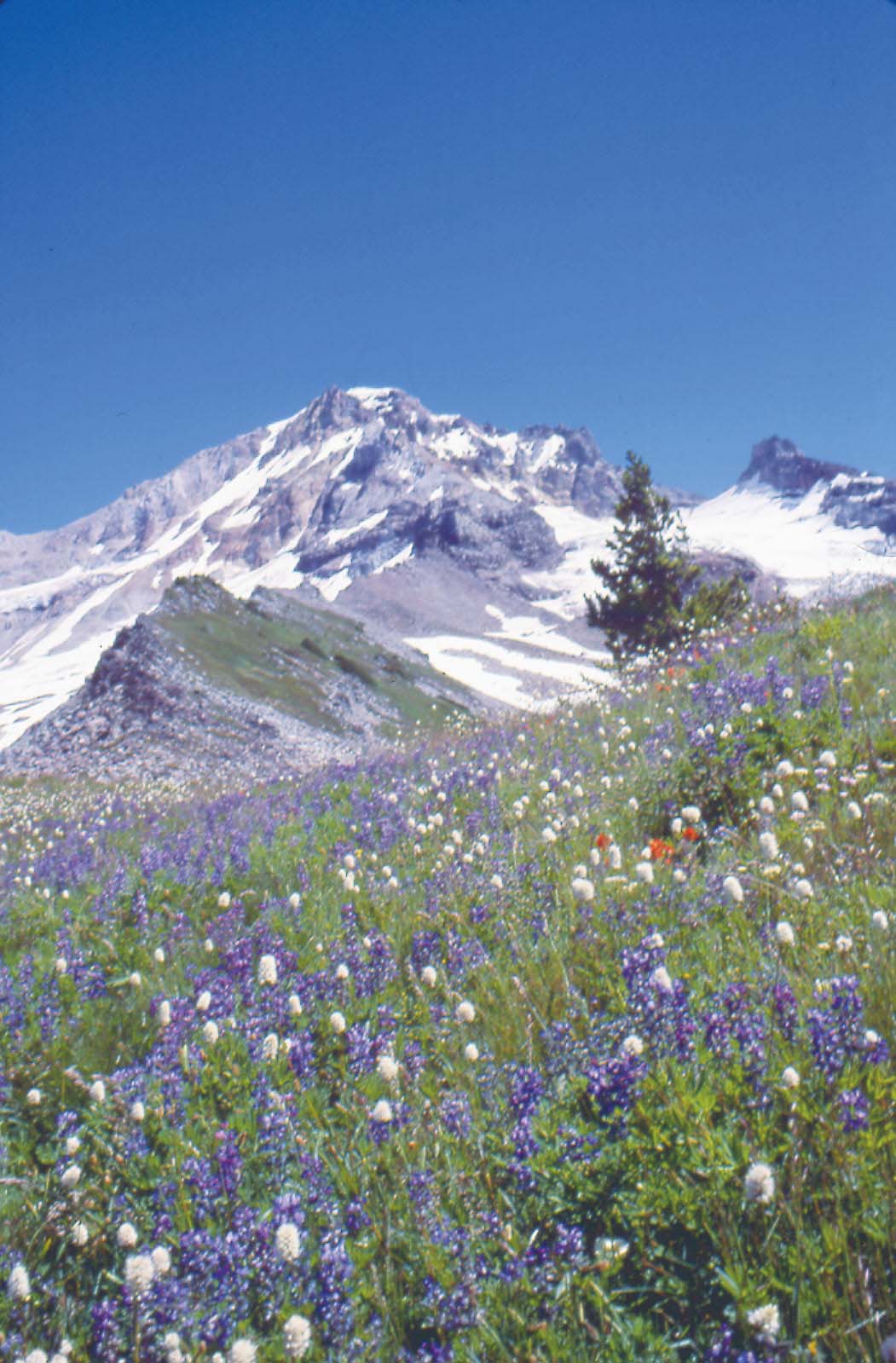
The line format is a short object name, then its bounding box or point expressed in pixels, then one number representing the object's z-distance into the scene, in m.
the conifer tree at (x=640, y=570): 38.06
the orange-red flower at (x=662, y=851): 4.42
